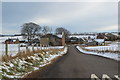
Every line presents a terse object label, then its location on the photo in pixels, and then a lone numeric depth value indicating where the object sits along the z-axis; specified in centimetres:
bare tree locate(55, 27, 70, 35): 10475
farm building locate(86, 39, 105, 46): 7566
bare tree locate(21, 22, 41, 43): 7488
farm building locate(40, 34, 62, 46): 6981
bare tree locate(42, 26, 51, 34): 9875
